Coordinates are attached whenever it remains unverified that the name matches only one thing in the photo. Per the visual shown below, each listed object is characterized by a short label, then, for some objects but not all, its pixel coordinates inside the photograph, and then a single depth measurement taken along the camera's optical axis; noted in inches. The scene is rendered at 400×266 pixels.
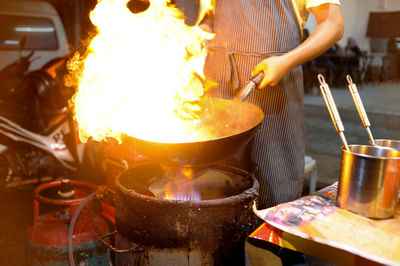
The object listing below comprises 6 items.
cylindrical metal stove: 70.4
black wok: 67.3
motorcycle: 187.0
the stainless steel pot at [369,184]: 51.4
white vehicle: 227.5
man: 96.2
